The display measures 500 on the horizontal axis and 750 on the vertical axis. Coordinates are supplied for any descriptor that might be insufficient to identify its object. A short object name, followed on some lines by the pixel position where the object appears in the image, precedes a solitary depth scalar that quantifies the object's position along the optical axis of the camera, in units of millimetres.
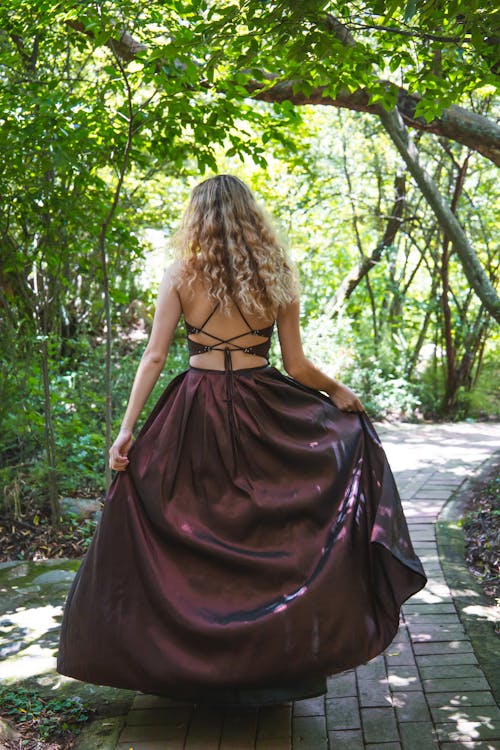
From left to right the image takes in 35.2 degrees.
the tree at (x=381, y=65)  3256
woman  2639
